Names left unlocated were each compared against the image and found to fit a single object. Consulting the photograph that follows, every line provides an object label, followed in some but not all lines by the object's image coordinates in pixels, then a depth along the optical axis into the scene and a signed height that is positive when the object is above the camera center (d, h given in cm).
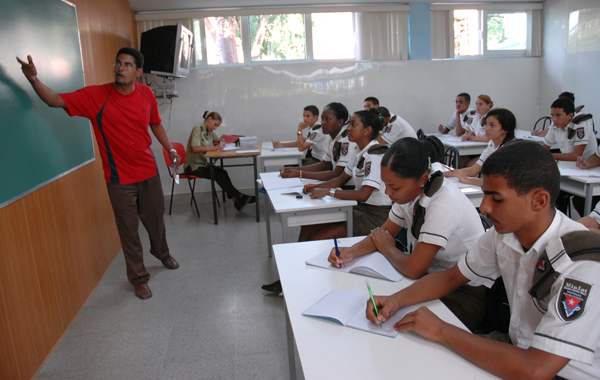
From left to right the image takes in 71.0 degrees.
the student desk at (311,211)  257 -66
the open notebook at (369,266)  152 -61
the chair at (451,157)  404 -66
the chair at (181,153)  506 -49
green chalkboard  202 +12
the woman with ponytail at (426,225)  152 -49
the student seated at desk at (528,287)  88 -47
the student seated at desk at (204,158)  502 -54
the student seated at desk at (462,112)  600 -28
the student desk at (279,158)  484 -60
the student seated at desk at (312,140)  483 -42
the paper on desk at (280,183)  306 -57
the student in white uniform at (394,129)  495 -36
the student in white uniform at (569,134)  376 -45
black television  519 +79
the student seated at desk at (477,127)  529 -46
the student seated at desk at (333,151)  328 -39
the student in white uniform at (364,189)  265 -56
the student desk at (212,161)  464 -56
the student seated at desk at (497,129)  319 -29
